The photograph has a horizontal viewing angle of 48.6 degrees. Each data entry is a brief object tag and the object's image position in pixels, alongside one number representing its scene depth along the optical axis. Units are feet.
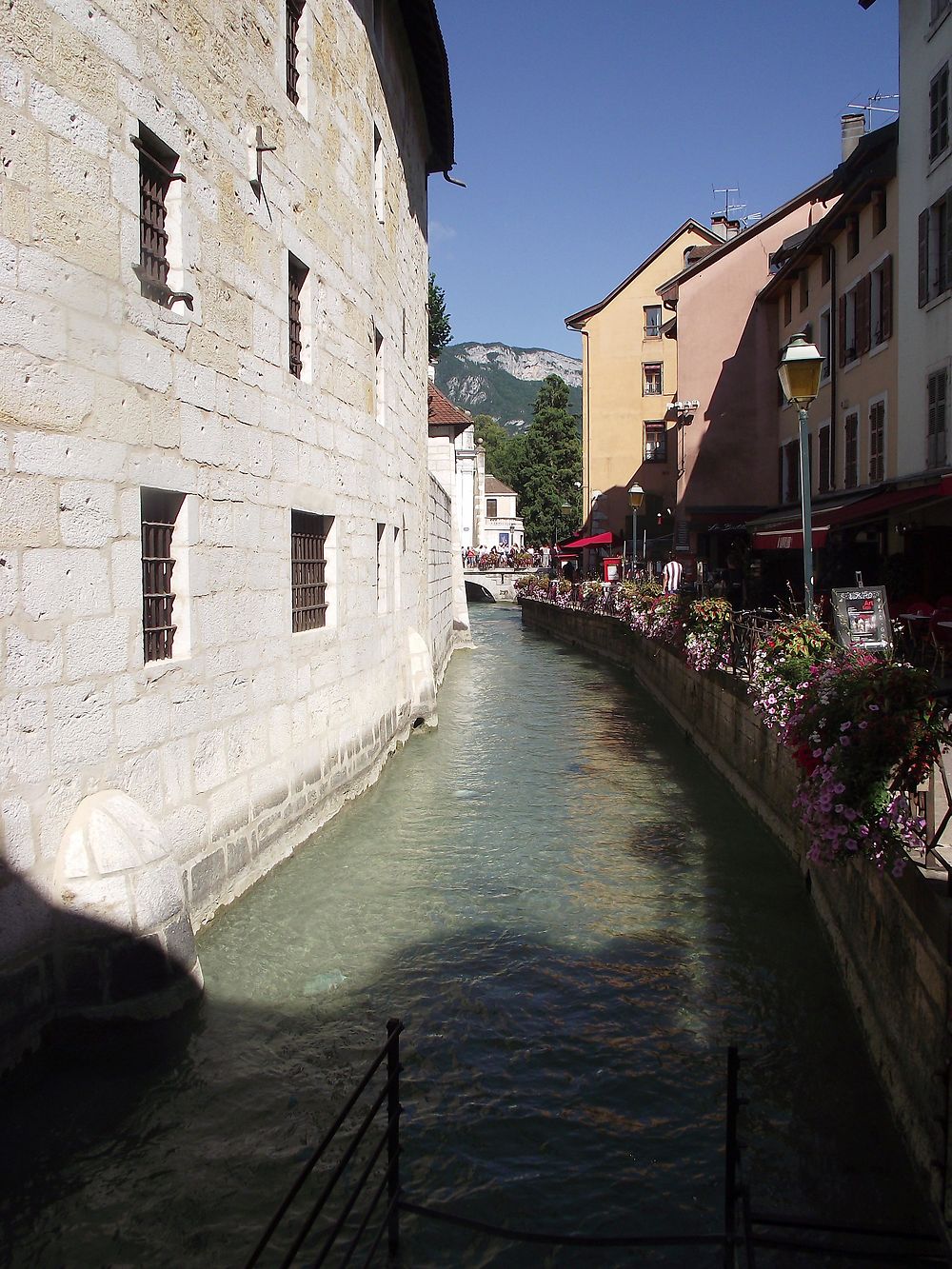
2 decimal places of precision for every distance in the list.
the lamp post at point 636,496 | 90.99
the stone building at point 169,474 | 17.38
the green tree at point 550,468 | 226.79
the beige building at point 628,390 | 139.33
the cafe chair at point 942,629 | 38.95
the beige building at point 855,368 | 58.85
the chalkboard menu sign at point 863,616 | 31.81
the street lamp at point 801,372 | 29.84
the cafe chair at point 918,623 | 40.32
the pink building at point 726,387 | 96.17
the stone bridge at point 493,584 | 222.07
